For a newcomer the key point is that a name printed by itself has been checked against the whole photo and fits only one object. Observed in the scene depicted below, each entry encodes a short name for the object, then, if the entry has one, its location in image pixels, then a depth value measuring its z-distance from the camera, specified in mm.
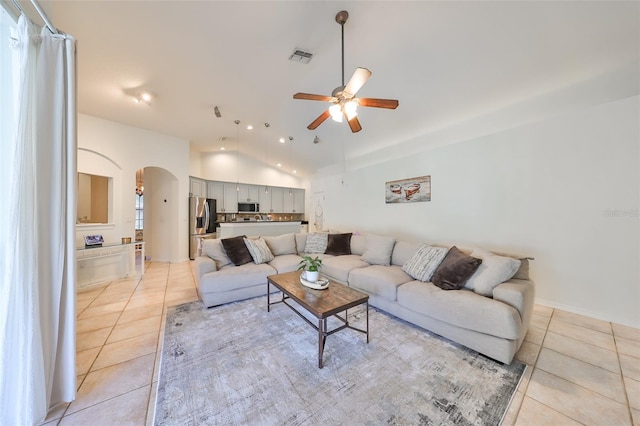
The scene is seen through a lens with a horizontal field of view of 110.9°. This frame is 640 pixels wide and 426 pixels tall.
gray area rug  1348
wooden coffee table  1776
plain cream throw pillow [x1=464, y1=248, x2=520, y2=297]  2062
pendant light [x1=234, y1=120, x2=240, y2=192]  7411
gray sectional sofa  1831
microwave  7645
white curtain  1151
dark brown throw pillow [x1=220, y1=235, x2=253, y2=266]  3248
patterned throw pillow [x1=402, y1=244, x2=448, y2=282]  2553
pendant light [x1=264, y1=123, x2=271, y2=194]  5857
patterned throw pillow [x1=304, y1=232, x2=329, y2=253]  4071
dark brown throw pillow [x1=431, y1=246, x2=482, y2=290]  2242
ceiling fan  2133
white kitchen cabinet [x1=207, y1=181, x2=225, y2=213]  6949
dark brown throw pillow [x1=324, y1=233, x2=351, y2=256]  3951
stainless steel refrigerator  5695
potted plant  2334
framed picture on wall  4124
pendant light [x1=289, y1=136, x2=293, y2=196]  5776
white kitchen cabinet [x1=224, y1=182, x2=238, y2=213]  7301
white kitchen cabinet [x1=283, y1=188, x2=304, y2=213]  8773
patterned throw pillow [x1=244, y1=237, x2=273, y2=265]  3377
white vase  2338
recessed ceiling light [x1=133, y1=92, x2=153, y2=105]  3323
